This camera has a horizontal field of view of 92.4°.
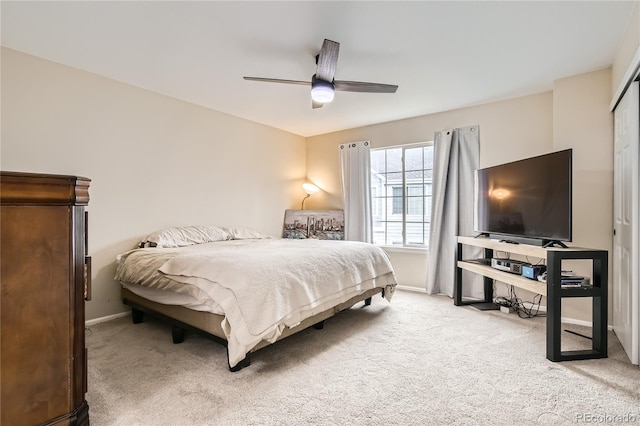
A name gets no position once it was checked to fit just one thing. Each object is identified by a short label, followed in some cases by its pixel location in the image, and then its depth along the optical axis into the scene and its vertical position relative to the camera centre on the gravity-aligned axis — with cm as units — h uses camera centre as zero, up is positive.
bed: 197 -56
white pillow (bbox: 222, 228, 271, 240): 393 -29
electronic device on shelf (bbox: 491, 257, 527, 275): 275 -49
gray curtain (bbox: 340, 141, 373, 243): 470 +36
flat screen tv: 239 +12
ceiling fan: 217 +108
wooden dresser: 112 -35
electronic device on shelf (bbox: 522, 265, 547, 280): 250 -47
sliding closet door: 208 -7
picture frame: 477 -20
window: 433 +28
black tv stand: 218 -58
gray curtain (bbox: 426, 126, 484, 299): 382 +10
